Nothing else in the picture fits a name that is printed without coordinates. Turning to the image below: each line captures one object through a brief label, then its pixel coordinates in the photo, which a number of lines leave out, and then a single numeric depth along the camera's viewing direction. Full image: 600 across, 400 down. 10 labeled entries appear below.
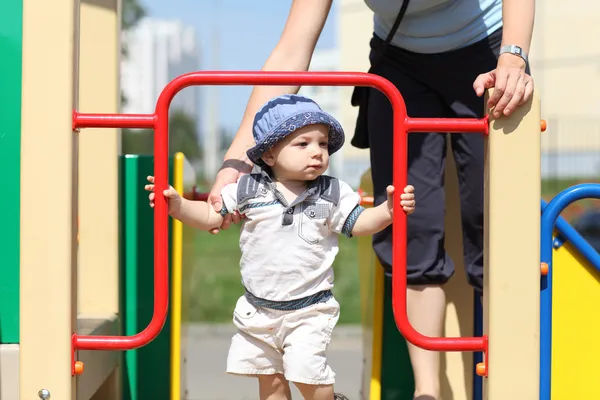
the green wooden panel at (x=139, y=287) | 5.83
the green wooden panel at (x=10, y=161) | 4.90
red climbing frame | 3.91
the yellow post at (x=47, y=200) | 3.85
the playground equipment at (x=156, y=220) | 3.86
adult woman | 4.91
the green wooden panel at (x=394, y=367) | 5.92
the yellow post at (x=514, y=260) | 3.87
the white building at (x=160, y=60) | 43.84
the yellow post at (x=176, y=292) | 5.29
